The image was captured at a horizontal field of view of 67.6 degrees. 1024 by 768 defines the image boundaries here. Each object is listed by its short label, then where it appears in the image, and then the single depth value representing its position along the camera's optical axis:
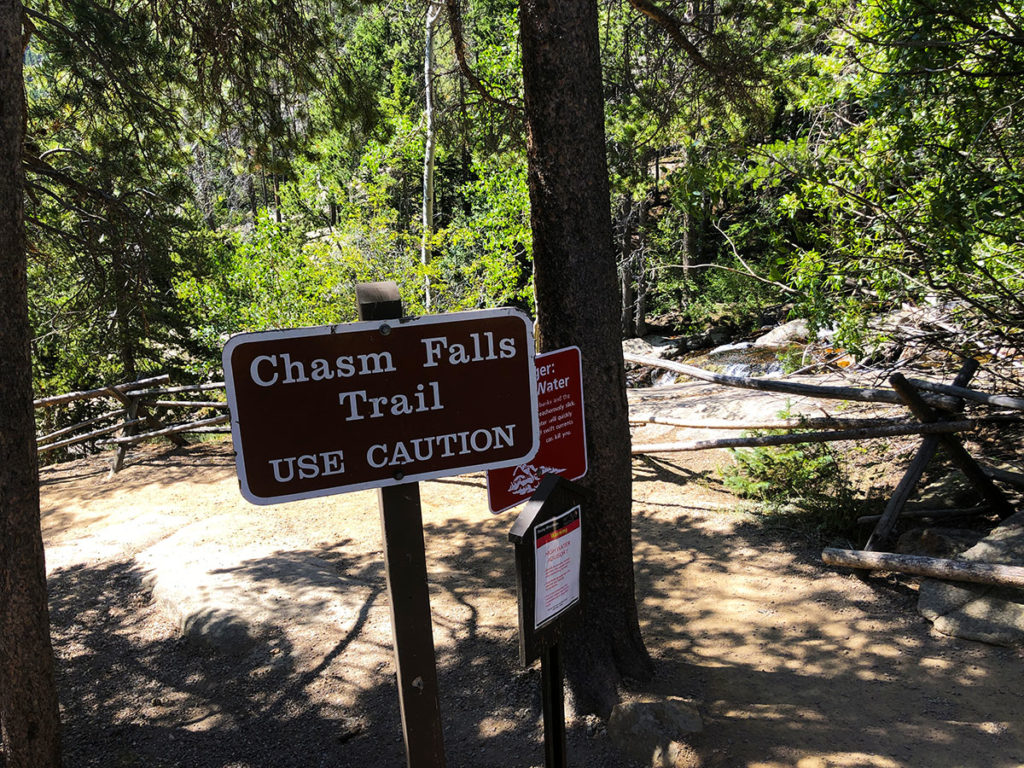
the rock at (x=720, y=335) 20.78
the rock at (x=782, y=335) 17.33
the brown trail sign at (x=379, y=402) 1.97
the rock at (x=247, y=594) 5.18
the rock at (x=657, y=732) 3.47
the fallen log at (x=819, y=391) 5.45
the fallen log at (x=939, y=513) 5.69
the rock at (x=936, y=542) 5.13
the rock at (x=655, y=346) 19.23
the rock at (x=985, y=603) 4.27
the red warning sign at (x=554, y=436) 3.18
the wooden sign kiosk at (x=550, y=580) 2.29
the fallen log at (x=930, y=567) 4.21
